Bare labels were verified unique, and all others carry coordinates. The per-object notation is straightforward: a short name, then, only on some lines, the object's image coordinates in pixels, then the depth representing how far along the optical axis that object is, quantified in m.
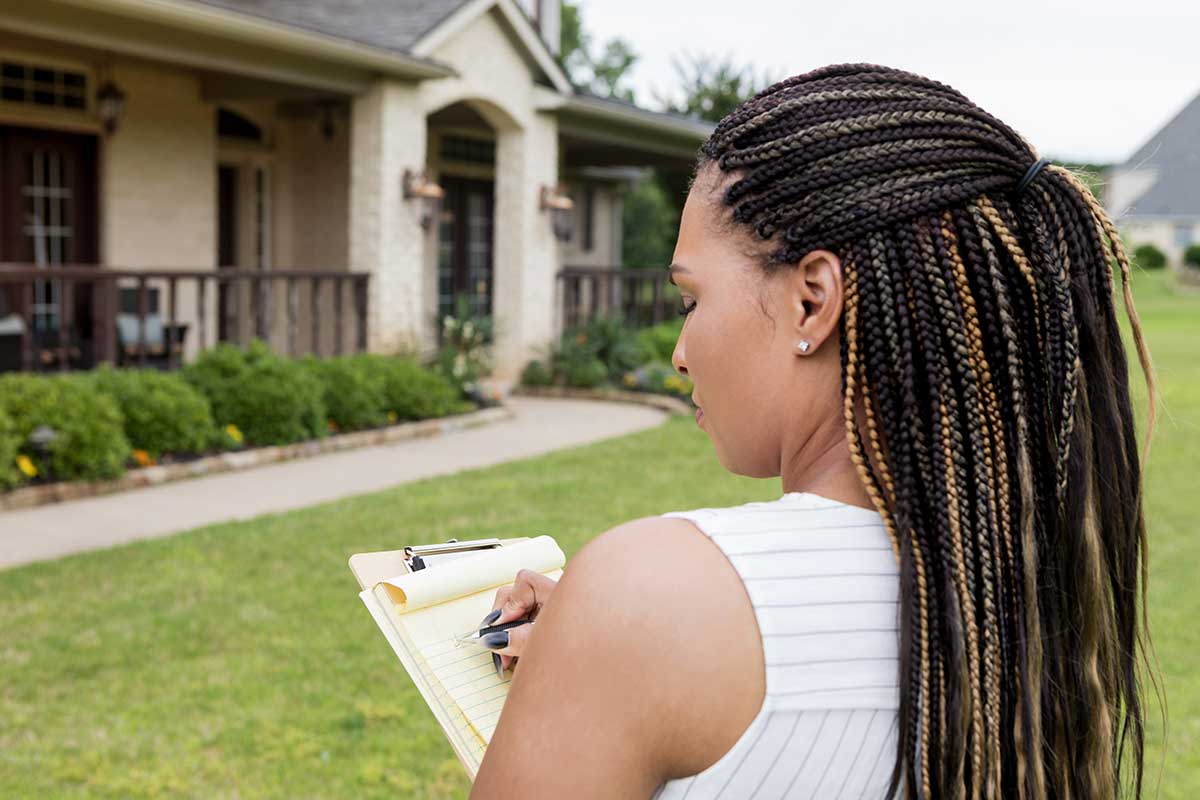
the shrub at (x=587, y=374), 14.77
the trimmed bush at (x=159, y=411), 9.05
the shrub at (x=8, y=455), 7.82
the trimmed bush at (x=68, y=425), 8.23
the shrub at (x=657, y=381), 14.41
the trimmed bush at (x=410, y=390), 11.64
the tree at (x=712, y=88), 24.34
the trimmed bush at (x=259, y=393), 9.98
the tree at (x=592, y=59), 42.50
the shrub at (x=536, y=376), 14.98
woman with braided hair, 1.00
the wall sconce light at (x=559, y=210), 14.99
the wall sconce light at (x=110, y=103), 11.88
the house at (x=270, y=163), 11.00
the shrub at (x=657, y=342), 15.99
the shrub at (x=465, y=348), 12.98
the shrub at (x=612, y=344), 15.39
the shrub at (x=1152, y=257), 53.26
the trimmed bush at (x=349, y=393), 10.92
